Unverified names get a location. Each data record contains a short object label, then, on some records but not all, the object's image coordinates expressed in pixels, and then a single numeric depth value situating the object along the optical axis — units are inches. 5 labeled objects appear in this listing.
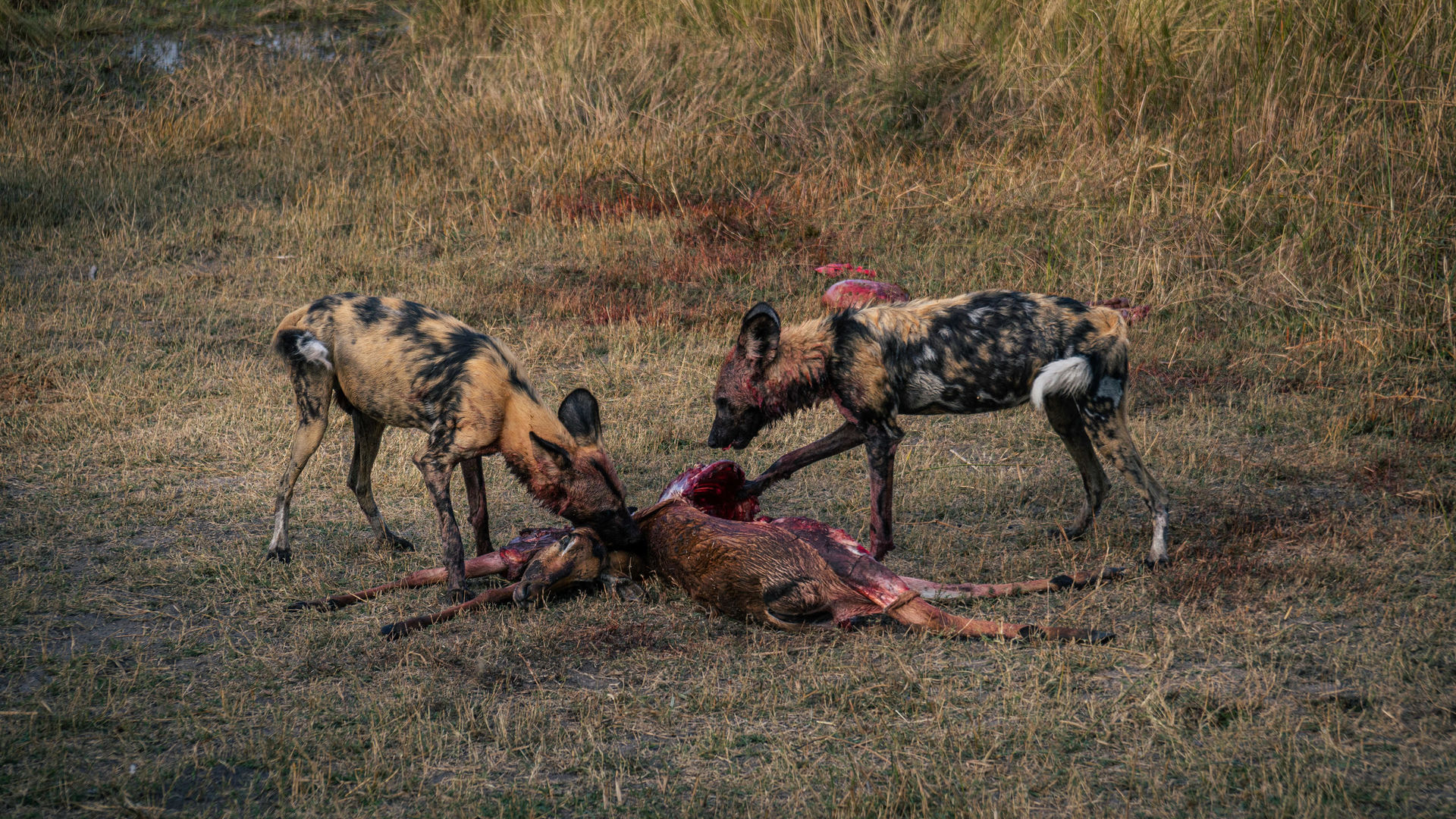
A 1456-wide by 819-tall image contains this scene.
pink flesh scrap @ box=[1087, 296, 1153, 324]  665.4
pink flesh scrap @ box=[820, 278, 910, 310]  701.3
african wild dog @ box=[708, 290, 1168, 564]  409.7
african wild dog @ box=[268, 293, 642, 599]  383.6
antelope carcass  355.6
